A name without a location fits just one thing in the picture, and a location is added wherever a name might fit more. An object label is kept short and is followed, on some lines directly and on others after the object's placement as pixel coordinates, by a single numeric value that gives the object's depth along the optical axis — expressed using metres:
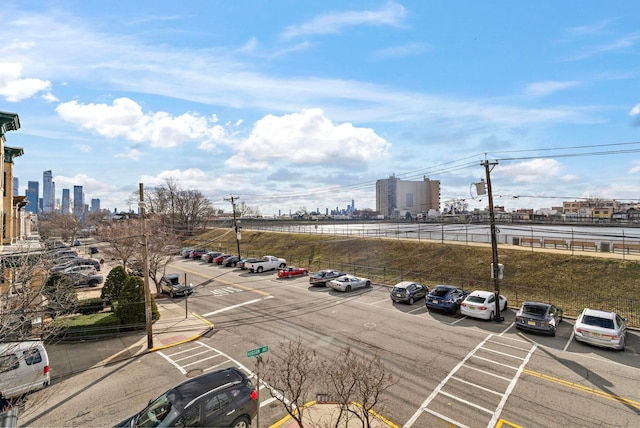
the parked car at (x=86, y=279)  28.64
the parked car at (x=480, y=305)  18.08
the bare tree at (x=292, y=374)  10.05
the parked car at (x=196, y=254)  47.12
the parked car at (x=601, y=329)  13.67
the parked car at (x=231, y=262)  39.73
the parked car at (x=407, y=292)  21.52
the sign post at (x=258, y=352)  7.50
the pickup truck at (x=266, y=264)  34.81
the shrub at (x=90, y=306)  19.83
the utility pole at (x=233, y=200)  41.66
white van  10.27
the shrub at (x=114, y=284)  21.31
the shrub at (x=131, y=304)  17.03
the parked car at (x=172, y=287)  25.02
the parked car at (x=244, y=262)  35.62
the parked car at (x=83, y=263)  34.53
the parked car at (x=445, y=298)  19.17
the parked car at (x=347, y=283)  25.42
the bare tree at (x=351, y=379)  6.68
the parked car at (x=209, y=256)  42.66
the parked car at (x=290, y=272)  31.11
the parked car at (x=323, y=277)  27.12
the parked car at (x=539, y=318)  15.52
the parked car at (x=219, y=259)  40.96
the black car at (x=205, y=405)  7.42
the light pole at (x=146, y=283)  14.62
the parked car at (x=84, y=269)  30.14
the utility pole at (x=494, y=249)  18.15
